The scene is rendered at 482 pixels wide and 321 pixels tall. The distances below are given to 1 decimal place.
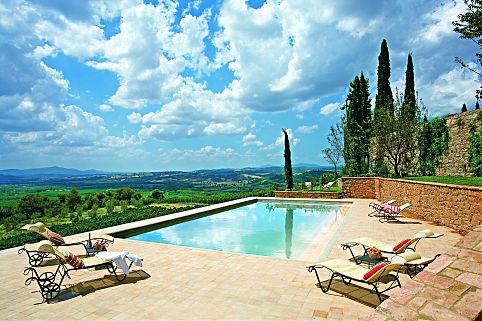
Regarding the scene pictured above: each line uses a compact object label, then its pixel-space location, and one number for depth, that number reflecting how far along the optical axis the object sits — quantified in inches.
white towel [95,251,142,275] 199.3
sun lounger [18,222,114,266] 243.0
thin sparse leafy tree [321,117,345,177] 999.6
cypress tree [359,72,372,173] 863.3
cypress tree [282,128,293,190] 839.1
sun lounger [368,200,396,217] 437.9
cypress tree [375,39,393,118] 966.5
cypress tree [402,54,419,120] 727.1
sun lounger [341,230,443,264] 224.4
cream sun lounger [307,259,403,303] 160.2
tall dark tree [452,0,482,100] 354.0
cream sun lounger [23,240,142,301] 182.1
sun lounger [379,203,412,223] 420.5
